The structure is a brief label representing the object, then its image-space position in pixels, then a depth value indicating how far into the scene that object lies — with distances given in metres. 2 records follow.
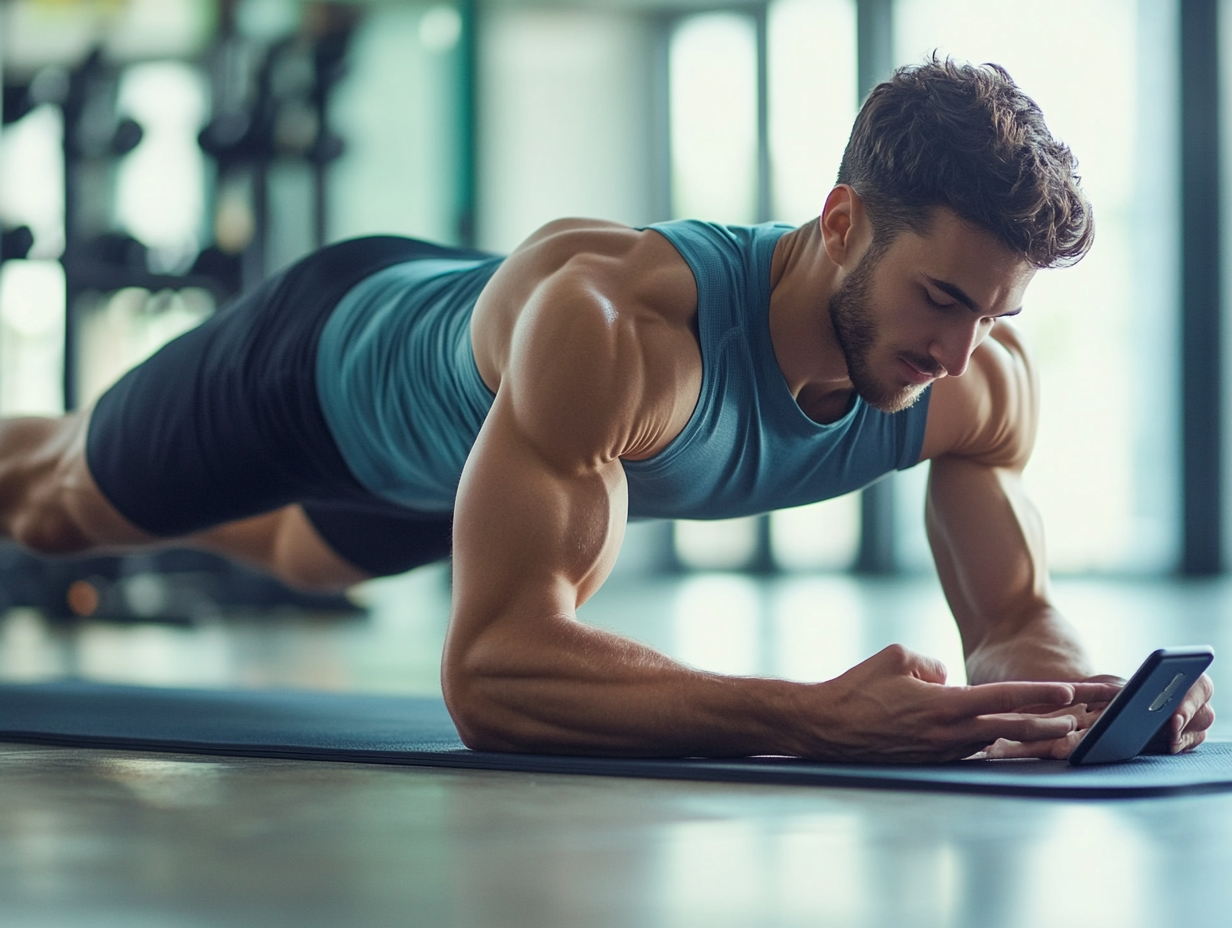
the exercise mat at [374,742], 2.11
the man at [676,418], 2.19
